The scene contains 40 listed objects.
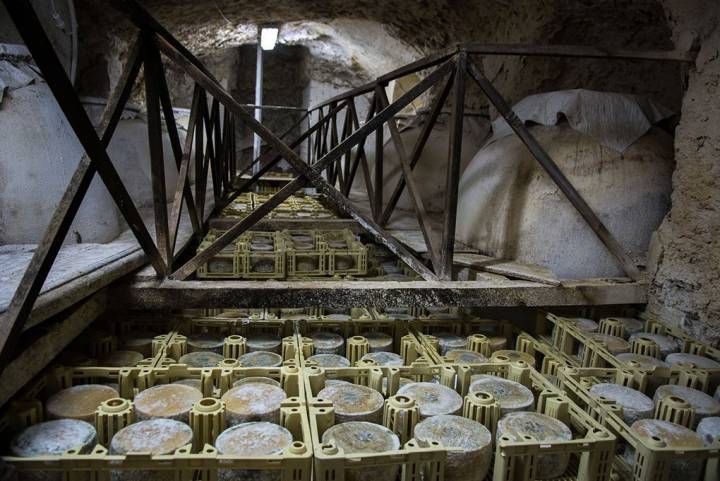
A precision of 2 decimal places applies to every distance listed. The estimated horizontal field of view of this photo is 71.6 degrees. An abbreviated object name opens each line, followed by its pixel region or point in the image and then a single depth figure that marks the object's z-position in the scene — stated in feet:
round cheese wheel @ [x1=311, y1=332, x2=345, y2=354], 9.00
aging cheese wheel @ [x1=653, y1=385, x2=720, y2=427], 7.36
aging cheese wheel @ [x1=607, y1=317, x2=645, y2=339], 10.52
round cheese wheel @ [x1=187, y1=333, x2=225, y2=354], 8.87
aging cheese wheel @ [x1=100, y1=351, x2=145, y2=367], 8.02
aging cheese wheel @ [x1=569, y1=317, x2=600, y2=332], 10.41
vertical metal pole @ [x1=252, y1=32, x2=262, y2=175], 40.28
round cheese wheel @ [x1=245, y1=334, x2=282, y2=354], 8.94
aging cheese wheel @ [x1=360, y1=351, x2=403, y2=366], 8.59
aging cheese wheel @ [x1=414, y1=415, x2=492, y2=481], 5.88
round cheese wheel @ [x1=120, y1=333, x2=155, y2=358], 8.73
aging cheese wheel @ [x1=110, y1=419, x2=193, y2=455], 5.66
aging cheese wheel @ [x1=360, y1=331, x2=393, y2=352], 9.21
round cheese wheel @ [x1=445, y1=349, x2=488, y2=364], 8.67
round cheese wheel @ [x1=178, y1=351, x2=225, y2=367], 8.23
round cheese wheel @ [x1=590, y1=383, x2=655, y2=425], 7.27
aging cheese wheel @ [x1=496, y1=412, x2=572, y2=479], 6.15
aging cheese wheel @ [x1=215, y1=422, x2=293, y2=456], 5.69
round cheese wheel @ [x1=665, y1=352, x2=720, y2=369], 8.82
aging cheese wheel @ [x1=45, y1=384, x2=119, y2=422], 6.38
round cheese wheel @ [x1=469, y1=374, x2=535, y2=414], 7.04
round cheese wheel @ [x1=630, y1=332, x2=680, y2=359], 9.60
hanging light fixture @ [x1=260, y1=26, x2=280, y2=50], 33.55
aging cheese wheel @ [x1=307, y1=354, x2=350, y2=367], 8.38
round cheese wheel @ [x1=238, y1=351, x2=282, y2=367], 8.25
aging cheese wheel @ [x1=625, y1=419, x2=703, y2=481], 6.34
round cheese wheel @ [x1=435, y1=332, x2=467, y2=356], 9.42
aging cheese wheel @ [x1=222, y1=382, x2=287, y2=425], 6.48
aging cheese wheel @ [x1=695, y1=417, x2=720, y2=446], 6.79
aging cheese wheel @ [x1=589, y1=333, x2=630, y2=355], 9.43
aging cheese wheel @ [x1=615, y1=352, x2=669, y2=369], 8.53
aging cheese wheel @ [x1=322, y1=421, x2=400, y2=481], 5.66
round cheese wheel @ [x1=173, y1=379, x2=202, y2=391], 7.40
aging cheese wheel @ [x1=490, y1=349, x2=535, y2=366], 8.78
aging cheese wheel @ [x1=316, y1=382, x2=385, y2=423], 6.60
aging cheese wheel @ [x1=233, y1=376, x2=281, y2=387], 7.40
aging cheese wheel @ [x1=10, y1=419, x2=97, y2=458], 5.58
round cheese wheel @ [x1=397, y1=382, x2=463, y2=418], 6.84
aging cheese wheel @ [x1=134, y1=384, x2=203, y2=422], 6.40
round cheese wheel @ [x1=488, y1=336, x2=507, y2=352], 9.58
